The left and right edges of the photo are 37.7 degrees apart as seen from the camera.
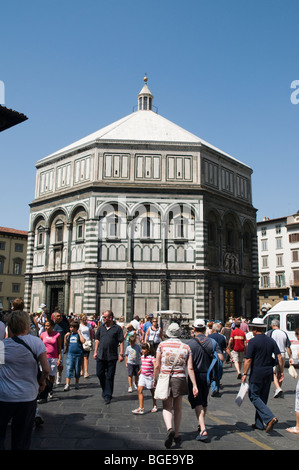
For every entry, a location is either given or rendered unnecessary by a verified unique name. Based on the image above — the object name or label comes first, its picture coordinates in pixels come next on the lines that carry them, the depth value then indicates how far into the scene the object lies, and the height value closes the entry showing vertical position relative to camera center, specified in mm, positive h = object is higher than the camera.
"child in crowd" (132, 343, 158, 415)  7938 -1082
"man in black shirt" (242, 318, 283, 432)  6555 -837
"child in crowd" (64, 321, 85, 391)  10180 -911
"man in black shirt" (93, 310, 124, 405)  8734 -759
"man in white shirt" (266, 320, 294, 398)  10484 -499
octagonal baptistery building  28453 +5625
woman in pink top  8911 -669
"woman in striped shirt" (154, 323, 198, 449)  5941 -758
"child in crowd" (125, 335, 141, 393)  10156 -1017
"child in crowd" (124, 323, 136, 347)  12355 -402
